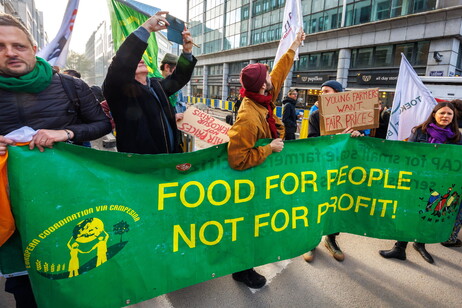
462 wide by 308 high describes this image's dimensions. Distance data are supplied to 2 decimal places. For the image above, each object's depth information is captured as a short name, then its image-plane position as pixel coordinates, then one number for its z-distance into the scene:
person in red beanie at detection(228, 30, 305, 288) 2.21
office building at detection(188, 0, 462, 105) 15.47
